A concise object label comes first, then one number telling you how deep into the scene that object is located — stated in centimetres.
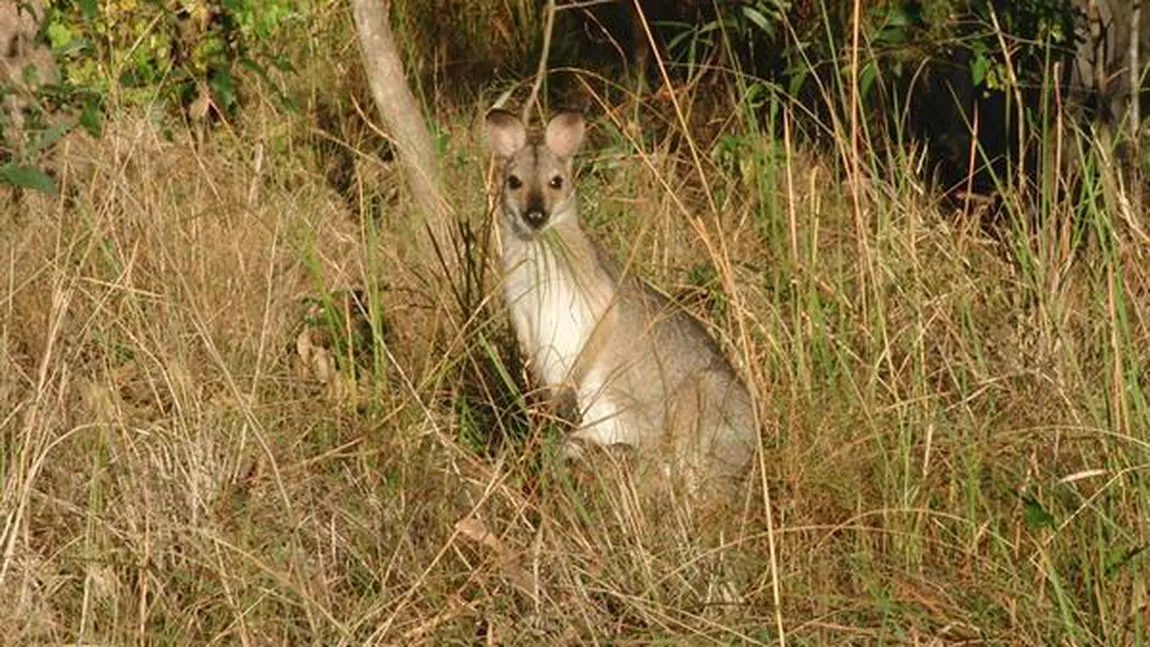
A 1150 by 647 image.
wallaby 1003
